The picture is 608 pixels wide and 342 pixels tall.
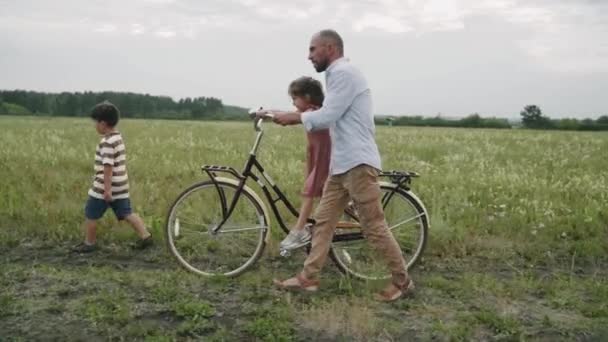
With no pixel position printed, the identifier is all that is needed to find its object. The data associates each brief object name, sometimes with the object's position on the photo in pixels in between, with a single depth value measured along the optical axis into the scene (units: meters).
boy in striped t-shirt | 6.72
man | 5.22
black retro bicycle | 6.17
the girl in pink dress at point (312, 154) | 6.00
